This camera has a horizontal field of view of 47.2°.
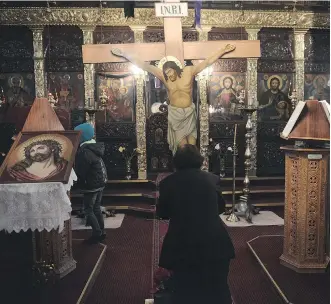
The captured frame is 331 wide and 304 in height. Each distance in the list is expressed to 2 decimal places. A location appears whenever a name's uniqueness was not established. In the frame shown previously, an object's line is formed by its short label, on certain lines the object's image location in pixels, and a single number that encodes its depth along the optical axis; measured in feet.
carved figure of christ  14.05
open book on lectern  13.92
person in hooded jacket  17.51
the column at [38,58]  29.81
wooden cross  15.52
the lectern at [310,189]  14.20
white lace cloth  11.66
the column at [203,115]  31.19
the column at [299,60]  30.99
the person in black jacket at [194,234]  8.95
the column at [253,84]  30.81
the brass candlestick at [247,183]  22.35
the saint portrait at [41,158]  12.04
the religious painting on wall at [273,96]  31.53
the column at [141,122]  30.53
